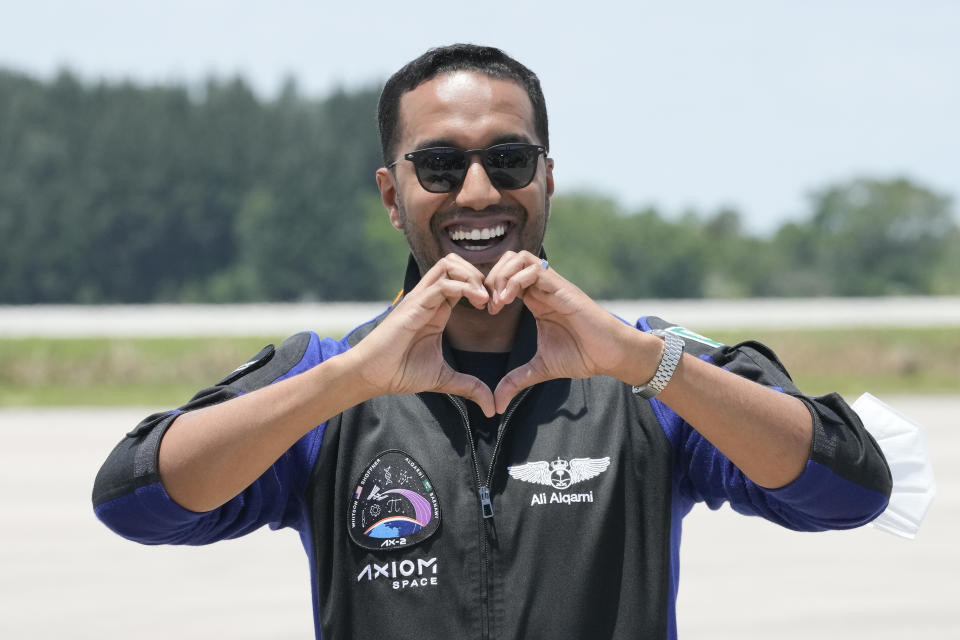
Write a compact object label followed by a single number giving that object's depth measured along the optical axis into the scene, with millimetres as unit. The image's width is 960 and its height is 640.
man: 4906
